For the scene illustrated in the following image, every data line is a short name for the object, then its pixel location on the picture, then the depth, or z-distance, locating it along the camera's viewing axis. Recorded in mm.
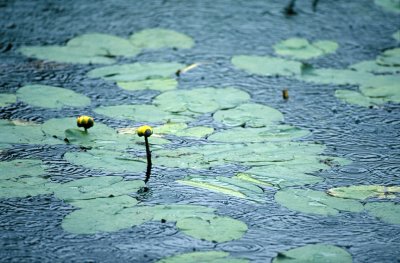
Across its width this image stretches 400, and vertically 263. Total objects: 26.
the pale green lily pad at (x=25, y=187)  4500
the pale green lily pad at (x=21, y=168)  4691
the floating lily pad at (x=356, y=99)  5848
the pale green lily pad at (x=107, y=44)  6496
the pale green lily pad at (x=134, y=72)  6062
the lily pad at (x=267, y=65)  6273
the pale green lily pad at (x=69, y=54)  6312
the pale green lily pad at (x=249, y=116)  5469
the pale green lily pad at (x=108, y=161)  4824
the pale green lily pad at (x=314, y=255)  3982
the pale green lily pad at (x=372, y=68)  6348
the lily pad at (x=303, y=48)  6574
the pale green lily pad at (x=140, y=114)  5492
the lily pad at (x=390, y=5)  7594
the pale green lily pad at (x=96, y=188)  4523
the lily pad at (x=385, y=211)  4422
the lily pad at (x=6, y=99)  5645
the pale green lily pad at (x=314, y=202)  4473
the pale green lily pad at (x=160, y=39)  6703
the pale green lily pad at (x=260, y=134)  5246
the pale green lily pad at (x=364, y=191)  4652
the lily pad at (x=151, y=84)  5902
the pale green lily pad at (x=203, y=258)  3953
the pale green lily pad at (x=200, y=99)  5645
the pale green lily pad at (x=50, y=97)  5641
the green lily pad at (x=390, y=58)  6480
